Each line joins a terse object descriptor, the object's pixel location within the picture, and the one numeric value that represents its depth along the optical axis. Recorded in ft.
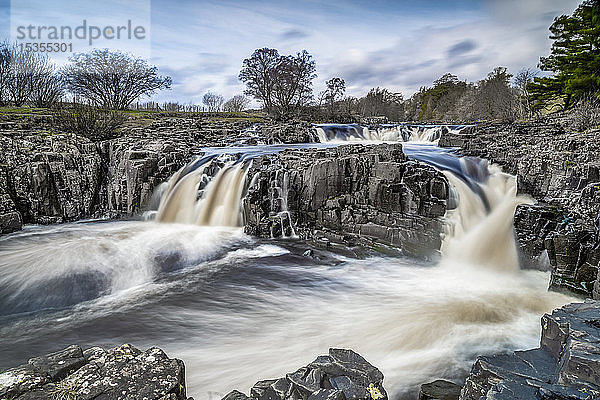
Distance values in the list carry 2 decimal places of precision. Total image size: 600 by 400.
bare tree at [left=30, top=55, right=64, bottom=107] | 113.91
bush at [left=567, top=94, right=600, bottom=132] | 39.37
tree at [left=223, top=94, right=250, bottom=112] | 213.13
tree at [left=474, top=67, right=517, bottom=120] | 91.94
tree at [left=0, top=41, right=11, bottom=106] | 105.70
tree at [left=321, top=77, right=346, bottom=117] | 134.31
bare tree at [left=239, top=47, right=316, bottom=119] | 119.75
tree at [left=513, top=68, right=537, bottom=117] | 110.17
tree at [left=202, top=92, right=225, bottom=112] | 228.35
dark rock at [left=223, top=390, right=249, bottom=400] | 9.88
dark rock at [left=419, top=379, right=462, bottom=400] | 12.12
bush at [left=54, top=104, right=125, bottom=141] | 49.75
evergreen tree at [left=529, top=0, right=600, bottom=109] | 57.72
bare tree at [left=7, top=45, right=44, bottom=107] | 108.47
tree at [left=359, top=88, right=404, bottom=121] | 167.32
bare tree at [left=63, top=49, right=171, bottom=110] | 117.29
